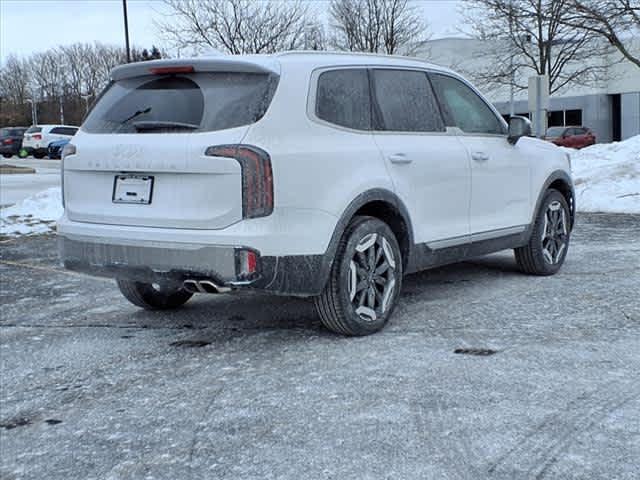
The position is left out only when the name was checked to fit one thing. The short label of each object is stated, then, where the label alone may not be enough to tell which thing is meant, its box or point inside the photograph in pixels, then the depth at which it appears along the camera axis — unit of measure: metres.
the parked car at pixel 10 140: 46.47
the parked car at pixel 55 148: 42.72
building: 48.09
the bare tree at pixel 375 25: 42.69
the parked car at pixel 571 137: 39.50
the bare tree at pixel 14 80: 99.50
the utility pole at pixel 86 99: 89.97
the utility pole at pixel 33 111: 86.19
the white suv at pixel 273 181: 4.49
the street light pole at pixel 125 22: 33.20
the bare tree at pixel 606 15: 23.81
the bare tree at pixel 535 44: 27.47
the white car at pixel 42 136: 43.41
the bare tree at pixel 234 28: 35.81
